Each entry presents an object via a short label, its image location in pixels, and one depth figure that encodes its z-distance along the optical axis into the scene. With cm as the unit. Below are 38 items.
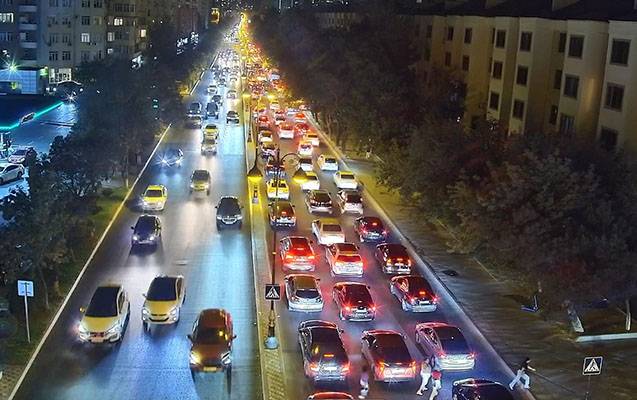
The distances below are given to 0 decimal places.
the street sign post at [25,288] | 2323
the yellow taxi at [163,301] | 2556
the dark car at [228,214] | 3781
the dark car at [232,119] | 7388
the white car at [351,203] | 4169
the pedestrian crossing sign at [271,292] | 2445
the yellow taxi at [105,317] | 2395
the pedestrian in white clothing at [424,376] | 2164
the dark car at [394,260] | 3192
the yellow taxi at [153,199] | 4031
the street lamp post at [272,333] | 2412
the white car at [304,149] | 5672
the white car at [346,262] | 3148
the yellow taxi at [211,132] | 5938
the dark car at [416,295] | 2780
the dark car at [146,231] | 3412
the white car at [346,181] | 4700
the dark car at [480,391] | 2036
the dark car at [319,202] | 4172
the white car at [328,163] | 5300
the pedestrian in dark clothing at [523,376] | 2239
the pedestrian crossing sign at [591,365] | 1923
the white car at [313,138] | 6219
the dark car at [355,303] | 2667
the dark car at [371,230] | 3644
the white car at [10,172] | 4478
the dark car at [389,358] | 2222
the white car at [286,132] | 6588
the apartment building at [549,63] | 3500
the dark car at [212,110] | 7750
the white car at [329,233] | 3544
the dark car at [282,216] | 3791
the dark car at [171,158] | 5231
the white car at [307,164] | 5056
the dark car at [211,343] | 2236
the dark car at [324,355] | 2205
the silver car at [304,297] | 2736
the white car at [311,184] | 4641
